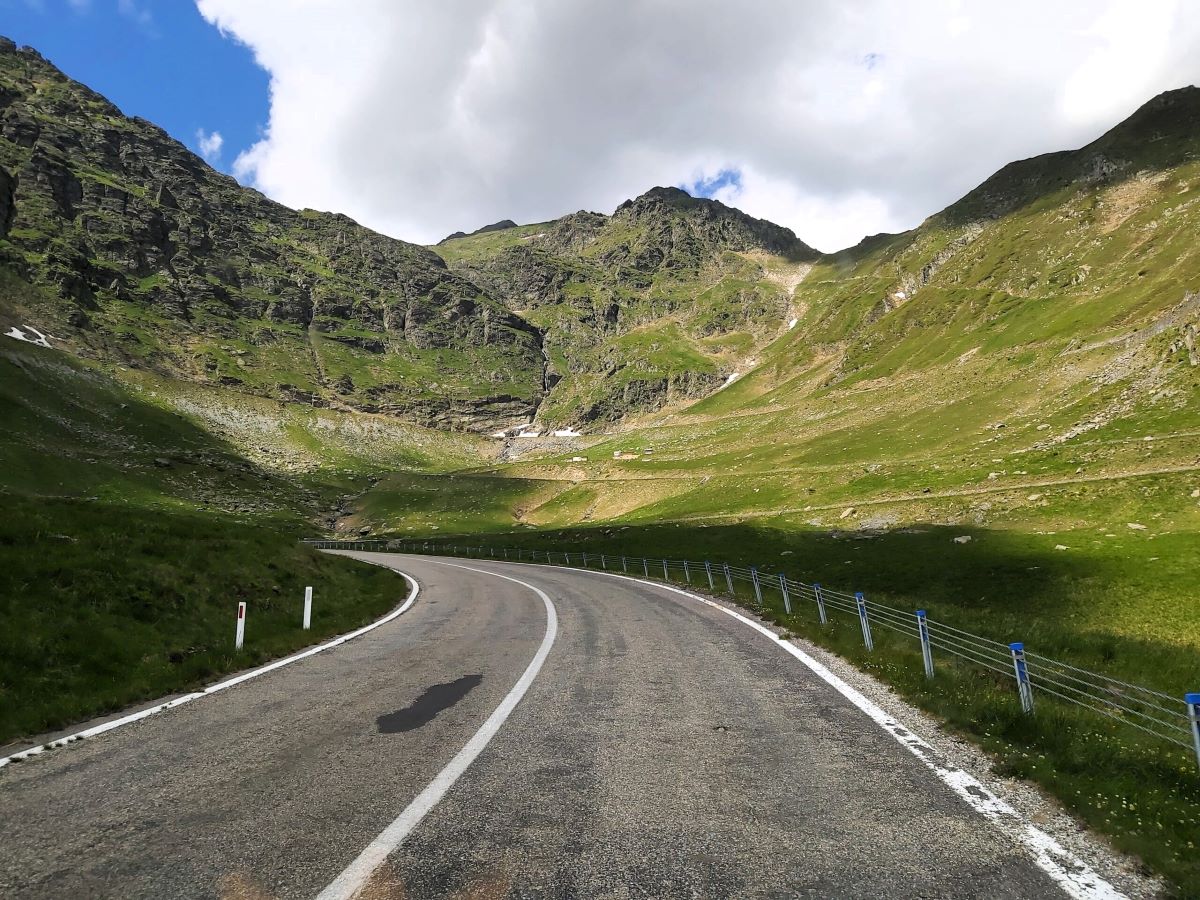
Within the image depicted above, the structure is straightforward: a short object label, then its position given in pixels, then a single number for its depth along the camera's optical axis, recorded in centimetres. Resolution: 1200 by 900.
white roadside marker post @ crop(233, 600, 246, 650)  1292
